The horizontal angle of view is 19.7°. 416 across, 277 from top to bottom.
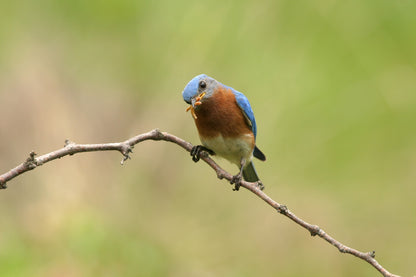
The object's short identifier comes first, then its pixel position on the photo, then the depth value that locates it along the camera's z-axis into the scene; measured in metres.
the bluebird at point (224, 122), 8.91
